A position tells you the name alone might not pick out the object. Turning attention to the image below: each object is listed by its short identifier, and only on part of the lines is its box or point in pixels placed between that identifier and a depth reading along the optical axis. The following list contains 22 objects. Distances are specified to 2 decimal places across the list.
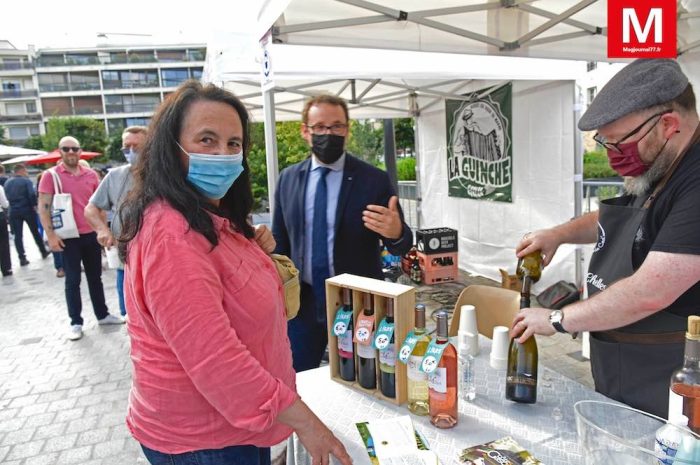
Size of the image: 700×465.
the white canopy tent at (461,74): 3.25
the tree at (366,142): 20.88
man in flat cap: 1.20
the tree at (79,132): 43.81
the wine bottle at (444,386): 1.31
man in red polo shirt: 4.61
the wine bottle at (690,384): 1.00
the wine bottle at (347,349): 1.62
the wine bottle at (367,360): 1.56
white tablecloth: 1.26
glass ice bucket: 0.76
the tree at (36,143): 46.94
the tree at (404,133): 21.42
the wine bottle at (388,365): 1.48
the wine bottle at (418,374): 1.38
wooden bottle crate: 1.44
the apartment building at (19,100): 56.75
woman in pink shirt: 1.00
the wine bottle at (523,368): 1.47
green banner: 5.90
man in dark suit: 2.30
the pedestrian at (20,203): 9.02
